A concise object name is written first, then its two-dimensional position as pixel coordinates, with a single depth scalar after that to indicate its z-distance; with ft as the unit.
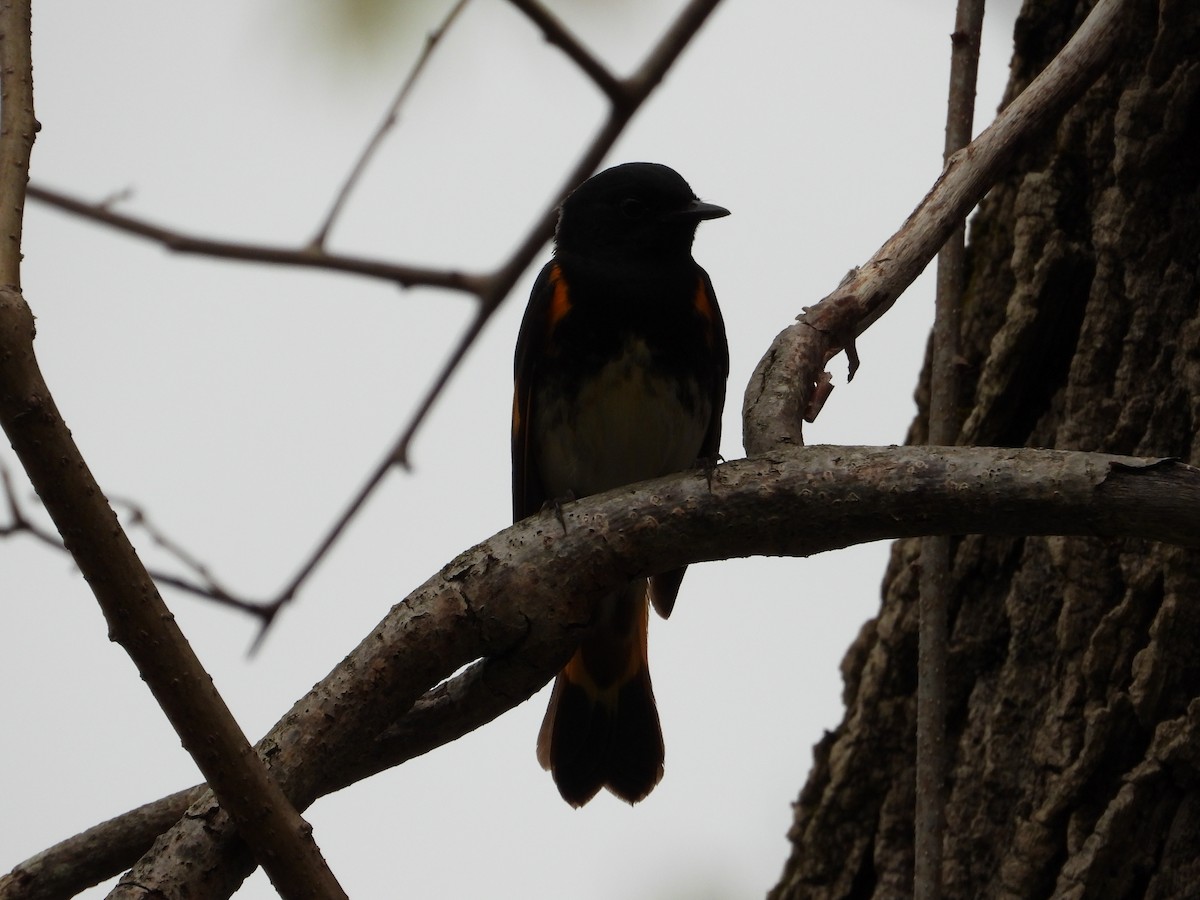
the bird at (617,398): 24.71
